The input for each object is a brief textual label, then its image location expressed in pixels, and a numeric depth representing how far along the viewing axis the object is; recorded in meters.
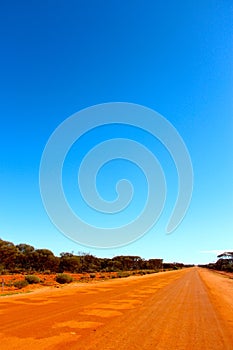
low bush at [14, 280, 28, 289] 32.06
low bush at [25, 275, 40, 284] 38.03
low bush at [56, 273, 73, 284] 42.19
